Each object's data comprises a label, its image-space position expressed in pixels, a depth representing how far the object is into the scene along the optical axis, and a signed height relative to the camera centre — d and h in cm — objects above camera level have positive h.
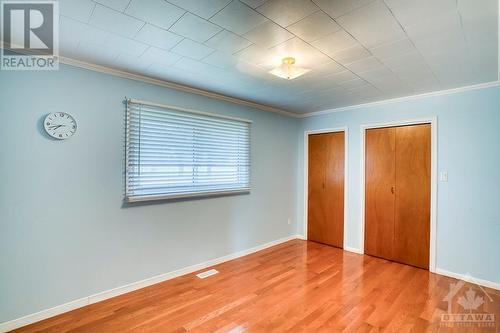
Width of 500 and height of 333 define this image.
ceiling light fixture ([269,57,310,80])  221 +90
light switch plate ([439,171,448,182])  305 -10
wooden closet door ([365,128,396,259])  354 -35
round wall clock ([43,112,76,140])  214 +35
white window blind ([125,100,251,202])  263 +15
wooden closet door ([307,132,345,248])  408 -39
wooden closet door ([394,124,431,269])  323 -38
